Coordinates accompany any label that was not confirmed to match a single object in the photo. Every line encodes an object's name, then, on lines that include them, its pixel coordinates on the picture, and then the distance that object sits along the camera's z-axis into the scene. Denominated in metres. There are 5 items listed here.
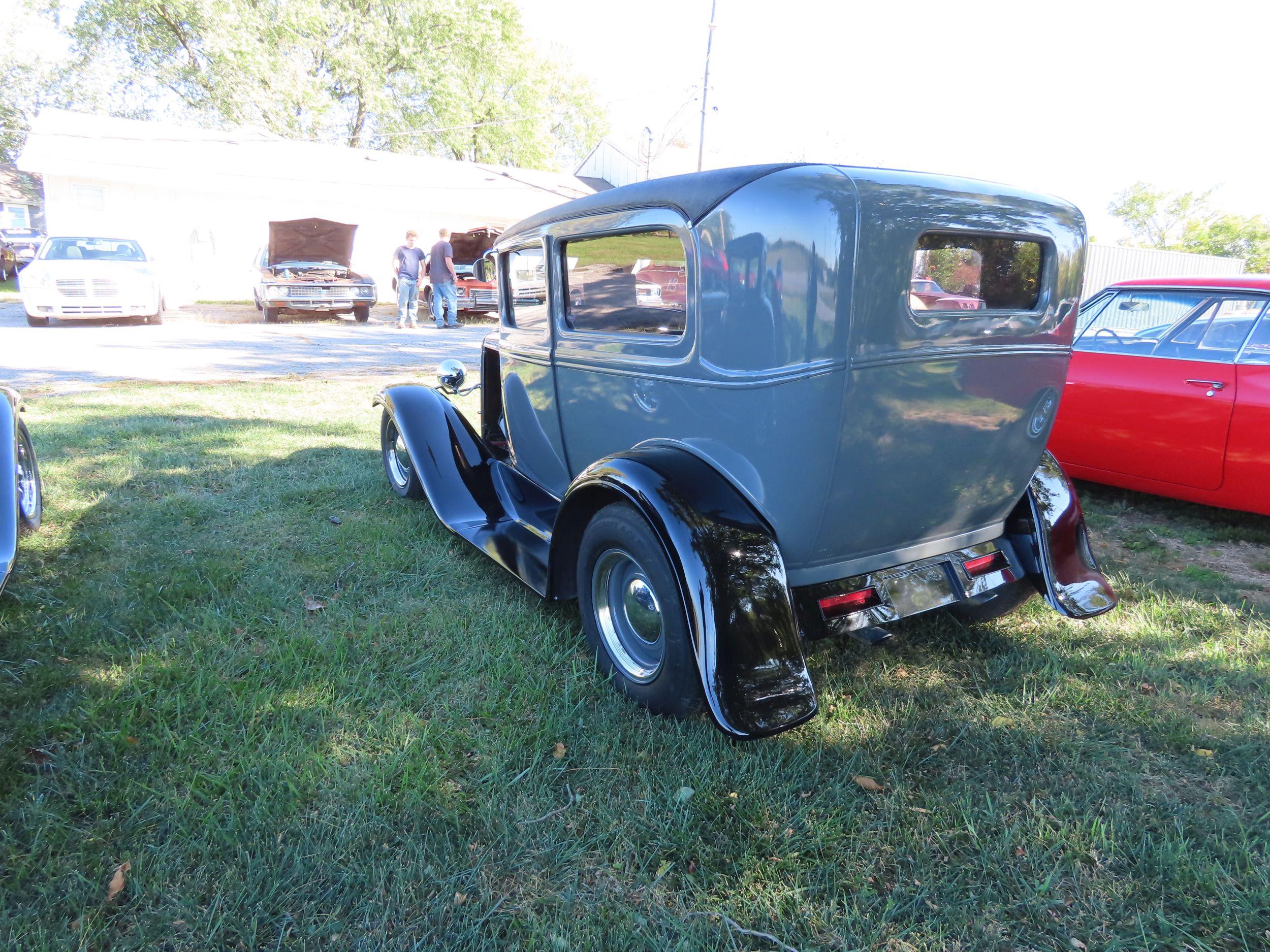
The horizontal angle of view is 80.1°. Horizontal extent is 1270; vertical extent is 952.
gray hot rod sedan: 2.26
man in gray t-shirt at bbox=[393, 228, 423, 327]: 14.36
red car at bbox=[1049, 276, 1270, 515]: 4.05
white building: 18.67
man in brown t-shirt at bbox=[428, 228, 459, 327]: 13.93
